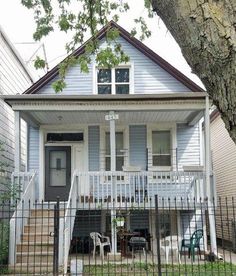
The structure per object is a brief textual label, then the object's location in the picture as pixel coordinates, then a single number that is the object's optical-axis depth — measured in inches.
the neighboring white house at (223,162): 477.3
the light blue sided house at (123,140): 362.4
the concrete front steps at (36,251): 266.9
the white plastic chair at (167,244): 299.2
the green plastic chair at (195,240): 304.6
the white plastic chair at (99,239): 314.3
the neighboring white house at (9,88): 387.1
